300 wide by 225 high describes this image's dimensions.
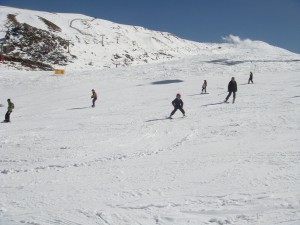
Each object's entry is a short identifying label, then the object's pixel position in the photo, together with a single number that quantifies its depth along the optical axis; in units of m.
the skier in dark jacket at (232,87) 19.00
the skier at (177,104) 16.14
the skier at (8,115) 17.86
